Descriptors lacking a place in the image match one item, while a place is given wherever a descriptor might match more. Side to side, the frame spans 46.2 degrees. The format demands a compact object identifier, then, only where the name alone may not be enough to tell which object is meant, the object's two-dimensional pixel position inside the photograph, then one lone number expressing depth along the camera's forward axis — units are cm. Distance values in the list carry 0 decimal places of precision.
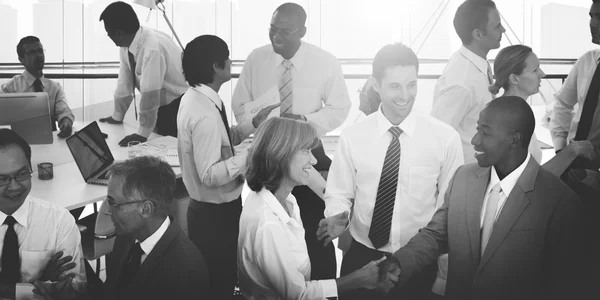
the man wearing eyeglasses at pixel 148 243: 215
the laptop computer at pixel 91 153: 396
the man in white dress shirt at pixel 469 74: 328
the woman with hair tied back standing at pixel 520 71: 323
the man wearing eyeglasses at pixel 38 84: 518
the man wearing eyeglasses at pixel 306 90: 393
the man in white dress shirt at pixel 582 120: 317
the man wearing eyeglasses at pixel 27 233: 263
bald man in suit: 206
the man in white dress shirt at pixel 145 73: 485
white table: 375
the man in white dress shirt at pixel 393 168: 264
